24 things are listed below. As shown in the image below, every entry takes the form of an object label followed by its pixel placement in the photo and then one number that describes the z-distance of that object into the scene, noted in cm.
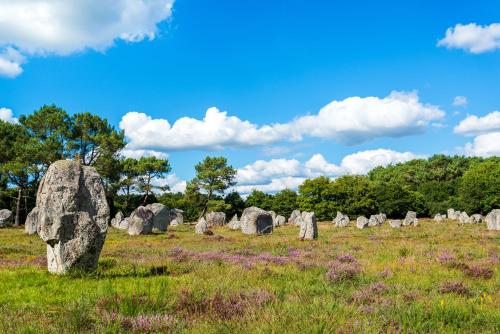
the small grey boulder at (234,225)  5003
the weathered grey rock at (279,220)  6128
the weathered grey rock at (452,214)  7366
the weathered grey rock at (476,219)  5859
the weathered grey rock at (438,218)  6638
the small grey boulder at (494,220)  4037
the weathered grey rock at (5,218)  5007
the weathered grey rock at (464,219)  5816
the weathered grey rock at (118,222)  4950
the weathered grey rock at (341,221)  5716
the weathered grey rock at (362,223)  5148
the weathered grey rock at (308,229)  3216
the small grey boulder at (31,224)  3734
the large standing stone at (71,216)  1257
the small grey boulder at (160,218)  4358
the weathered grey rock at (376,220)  5661
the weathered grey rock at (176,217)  6187
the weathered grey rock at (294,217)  6548
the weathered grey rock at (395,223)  5114
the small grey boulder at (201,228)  4043
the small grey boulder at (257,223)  4078
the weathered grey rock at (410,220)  5731
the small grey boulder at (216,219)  6247
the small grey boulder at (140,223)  3691
